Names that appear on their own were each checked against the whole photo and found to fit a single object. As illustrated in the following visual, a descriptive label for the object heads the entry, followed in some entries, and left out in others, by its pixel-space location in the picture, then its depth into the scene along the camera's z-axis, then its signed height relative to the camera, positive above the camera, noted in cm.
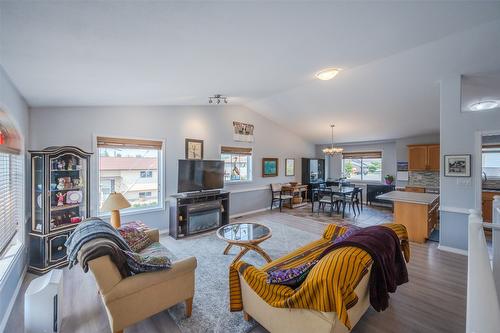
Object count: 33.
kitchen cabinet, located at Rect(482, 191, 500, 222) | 463 -85
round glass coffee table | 303 -104
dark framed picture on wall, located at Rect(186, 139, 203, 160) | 498 +36
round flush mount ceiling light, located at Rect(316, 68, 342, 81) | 322 +135
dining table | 597 -74
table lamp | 300 -57
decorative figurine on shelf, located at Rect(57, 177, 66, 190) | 318 -28
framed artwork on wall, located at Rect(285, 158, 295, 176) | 760 -6
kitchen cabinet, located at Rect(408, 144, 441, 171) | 611 +22
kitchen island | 416 -95
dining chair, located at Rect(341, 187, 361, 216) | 620 -98
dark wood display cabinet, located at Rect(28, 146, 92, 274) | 294 -52
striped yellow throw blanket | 132 -79
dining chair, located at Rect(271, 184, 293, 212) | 683 -95
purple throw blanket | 158 -69
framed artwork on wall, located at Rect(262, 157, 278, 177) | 682 -7
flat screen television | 459 -24
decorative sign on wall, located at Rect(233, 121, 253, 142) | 598 +92
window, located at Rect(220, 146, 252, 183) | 594 +2
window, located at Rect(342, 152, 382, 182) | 787 -4
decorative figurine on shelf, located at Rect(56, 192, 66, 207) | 319 -50
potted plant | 731 -48
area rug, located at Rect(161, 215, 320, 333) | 207 -148
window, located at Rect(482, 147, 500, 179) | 530 +7
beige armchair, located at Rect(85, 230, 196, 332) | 170 -108
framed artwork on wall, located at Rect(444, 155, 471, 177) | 360 +0
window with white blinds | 233 -37
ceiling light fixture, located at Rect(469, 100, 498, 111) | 436 +125
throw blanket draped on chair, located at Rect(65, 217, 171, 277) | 169 -69
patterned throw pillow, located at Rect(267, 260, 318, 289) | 167 -86
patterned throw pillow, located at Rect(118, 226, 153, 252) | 275 -94
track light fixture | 420 +133
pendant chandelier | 650 +44
